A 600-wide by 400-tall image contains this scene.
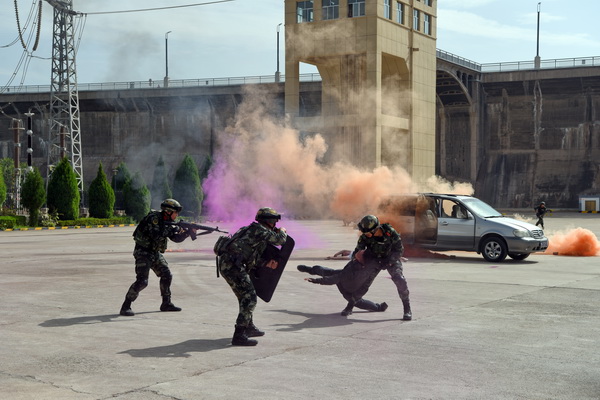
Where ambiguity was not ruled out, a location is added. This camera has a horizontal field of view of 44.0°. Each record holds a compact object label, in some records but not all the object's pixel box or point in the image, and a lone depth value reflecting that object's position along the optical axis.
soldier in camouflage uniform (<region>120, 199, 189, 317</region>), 10.23
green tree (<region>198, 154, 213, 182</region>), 56.22
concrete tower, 36.31
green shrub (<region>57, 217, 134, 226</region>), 41.50
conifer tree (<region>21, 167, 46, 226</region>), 39.88
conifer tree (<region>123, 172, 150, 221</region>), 46.66
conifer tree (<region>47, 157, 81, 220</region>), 42.59
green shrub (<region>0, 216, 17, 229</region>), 37.97
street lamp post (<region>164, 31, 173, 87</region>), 84.31
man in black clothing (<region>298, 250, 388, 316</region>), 10.34
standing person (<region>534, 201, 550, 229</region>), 33.12
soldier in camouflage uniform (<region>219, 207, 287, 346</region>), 8.32
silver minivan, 18.58
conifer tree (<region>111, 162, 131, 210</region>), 51.72
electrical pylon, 50.22
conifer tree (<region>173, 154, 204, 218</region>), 48.98
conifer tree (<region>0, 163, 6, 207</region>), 40.03
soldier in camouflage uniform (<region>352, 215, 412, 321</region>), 10.17
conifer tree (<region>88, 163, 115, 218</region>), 45.06
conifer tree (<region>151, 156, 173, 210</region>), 52.91
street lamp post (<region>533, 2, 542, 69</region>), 70.81
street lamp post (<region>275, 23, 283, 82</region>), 72.06
